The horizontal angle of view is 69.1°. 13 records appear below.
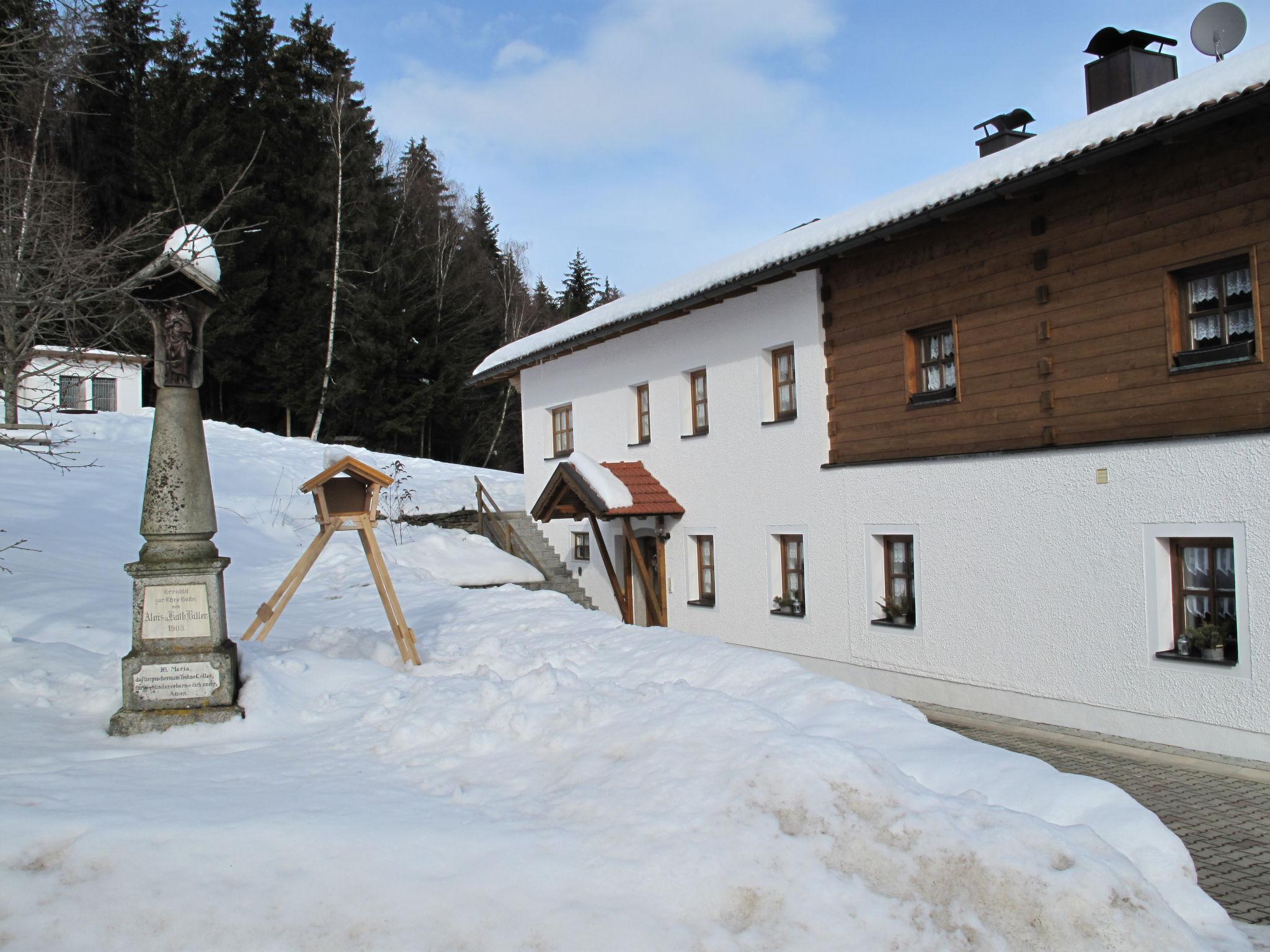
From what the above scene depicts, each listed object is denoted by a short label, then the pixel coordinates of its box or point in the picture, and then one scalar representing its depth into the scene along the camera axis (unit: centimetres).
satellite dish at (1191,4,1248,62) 1029
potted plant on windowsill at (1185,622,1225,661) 824
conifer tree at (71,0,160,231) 3241
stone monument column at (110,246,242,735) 591
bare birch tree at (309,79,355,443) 3209
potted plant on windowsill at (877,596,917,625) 1152
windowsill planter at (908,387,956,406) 1078
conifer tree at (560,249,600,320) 4850
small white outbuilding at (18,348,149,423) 2800
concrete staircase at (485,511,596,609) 1867
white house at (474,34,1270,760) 816
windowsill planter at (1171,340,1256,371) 802
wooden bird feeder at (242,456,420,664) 834
